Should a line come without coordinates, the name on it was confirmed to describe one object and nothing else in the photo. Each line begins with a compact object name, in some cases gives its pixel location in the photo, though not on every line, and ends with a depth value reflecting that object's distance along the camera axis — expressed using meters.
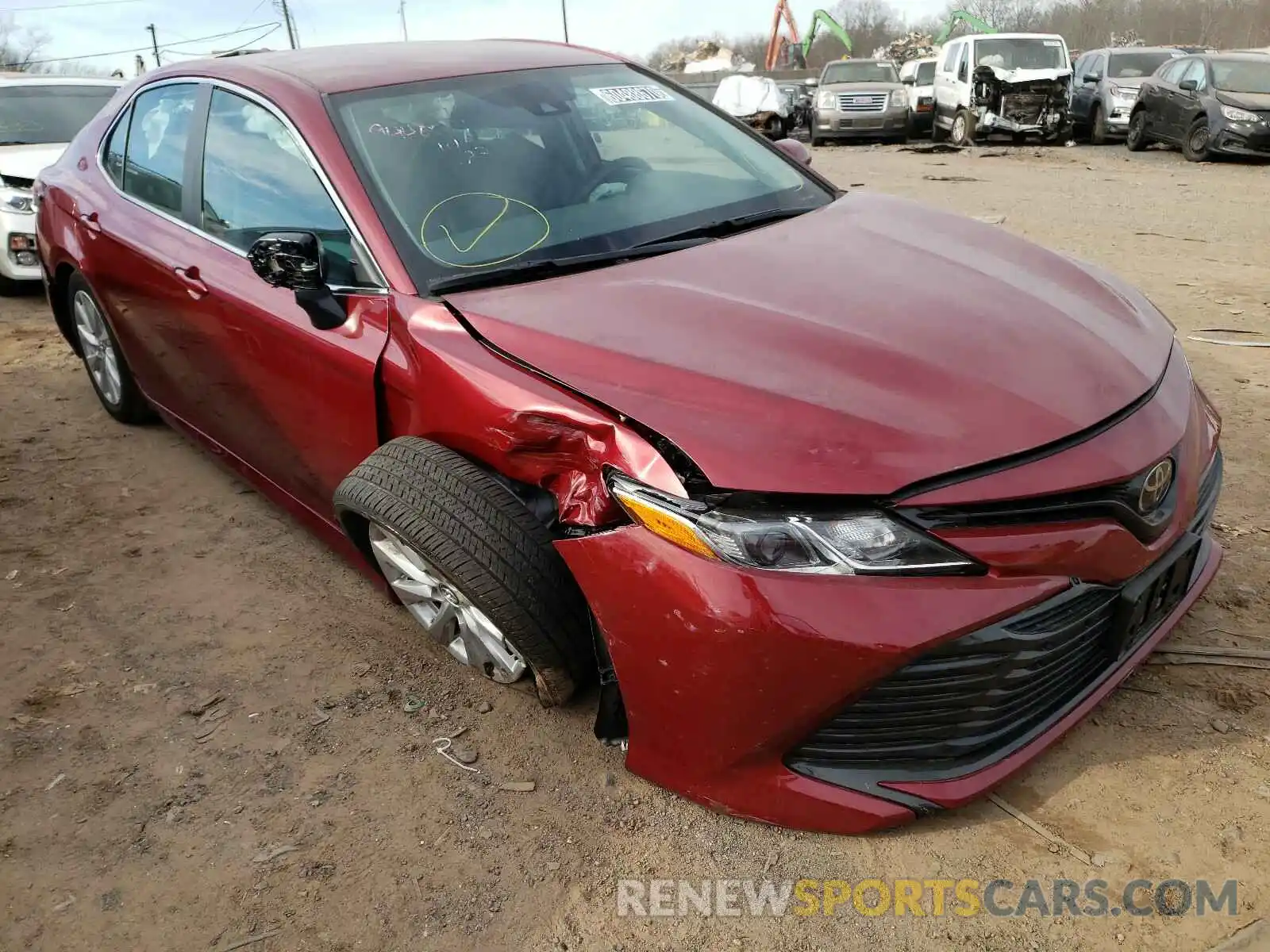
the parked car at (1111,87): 15.86
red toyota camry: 1.80
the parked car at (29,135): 6.92
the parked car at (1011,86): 15.62
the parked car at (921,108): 18.92
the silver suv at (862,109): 18.70
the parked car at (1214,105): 12.41
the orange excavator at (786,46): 57.75
